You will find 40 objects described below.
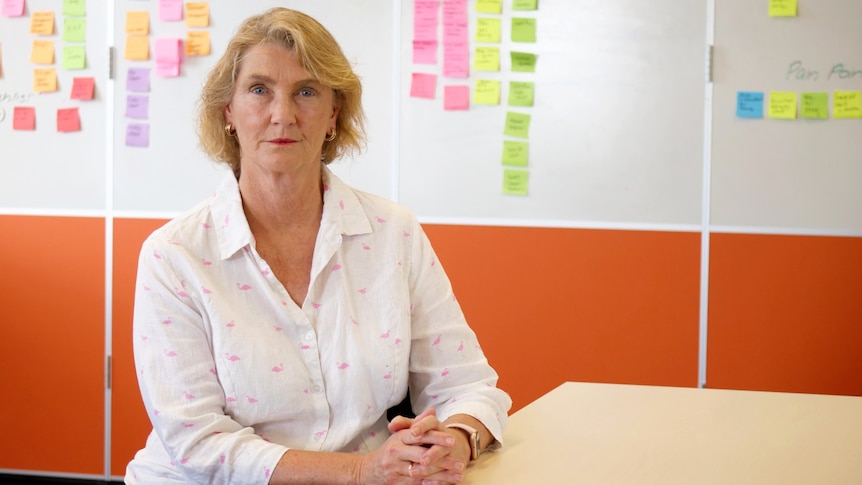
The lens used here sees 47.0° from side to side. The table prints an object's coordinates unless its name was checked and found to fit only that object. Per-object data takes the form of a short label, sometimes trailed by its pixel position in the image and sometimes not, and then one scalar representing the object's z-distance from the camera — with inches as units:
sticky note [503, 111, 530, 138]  133.0
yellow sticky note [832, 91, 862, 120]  125.4
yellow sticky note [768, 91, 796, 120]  126.6
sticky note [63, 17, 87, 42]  141.3
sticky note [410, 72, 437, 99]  134.5
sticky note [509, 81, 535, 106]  132.6
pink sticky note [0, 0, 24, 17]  142.4
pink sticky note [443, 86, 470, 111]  133.8
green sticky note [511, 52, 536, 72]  132.4
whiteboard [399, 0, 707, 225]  129.3
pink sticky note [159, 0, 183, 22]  139.3
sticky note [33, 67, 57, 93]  142.2
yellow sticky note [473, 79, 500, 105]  133.1
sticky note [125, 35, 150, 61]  140.1
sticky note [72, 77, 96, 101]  141.5
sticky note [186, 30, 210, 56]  139.0
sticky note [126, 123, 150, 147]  141.0
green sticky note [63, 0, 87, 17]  141.0
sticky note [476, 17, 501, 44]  132.6
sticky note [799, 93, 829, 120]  126.0
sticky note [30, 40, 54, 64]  142.0
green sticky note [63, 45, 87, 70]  141.3
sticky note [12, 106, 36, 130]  143.3
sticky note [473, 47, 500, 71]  133.0
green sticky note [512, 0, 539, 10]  132.0
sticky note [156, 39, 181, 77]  139.3
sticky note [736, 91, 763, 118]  127.3
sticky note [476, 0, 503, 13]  132.6
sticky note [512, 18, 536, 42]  132.2
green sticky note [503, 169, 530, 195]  133.4
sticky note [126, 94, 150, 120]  140.7
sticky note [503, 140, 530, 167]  133.2
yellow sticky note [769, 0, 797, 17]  125.6
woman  60.9
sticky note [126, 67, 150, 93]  140.5
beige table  57.6
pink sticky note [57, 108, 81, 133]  142.2
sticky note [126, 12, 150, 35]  140.0
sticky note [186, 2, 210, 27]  138.7
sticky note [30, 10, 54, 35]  141.8
